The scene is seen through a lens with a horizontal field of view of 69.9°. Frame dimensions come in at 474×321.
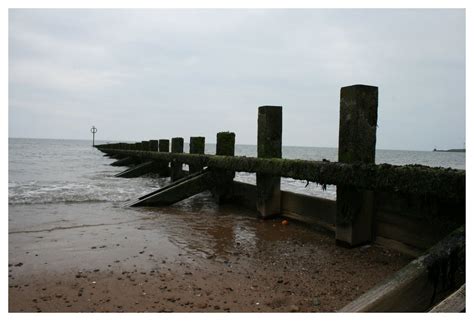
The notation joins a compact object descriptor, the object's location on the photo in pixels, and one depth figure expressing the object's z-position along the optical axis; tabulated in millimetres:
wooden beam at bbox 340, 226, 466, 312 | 2271
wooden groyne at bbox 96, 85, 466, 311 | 3250
